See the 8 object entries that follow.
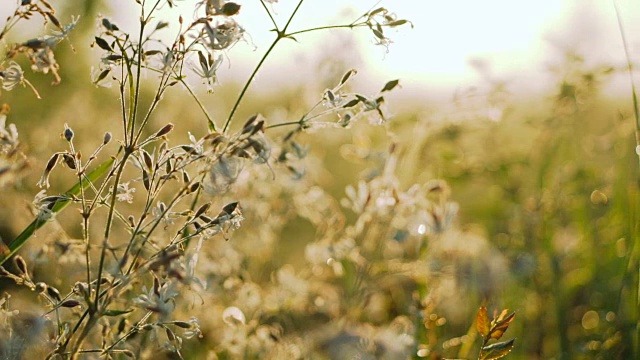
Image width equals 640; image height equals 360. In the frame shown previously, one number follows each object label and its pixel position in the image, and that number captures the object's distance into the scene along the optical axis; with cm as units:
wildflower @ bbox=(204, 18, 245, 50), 65
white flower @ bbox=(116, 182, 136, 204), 67
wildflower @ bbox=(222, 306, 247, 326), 77
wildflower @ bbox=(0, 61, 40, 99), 66
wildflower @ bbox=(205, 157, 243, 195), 63
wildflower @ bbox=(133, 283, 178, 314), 65
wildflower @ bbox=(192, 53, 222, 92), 66
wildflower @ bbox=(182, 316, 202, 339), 66
